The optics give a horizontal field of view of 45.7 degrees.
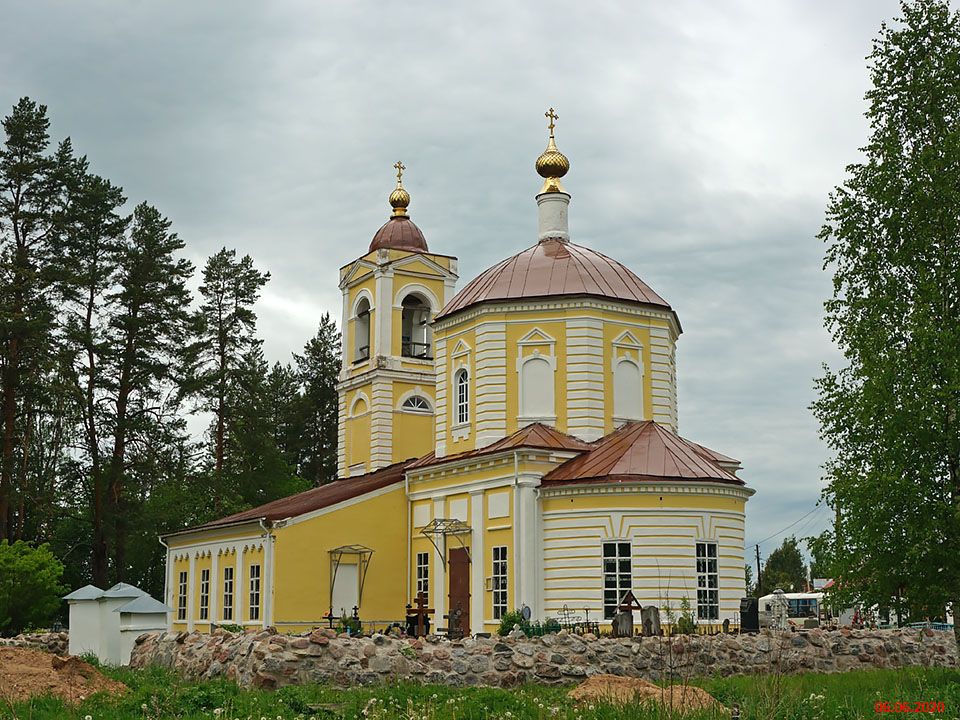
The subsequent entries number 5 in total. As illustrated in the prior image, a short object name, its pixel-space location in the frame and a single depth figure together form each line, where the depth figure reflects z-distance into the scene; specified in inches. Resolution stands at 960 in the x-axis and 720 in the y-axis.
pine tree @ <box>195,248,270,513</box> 1863.9
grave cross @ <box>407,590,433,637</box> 1134.1
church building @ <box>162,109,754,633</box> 1055.6
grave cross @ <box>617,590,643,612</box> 981.7
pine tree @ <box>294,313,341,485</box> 2468.0
